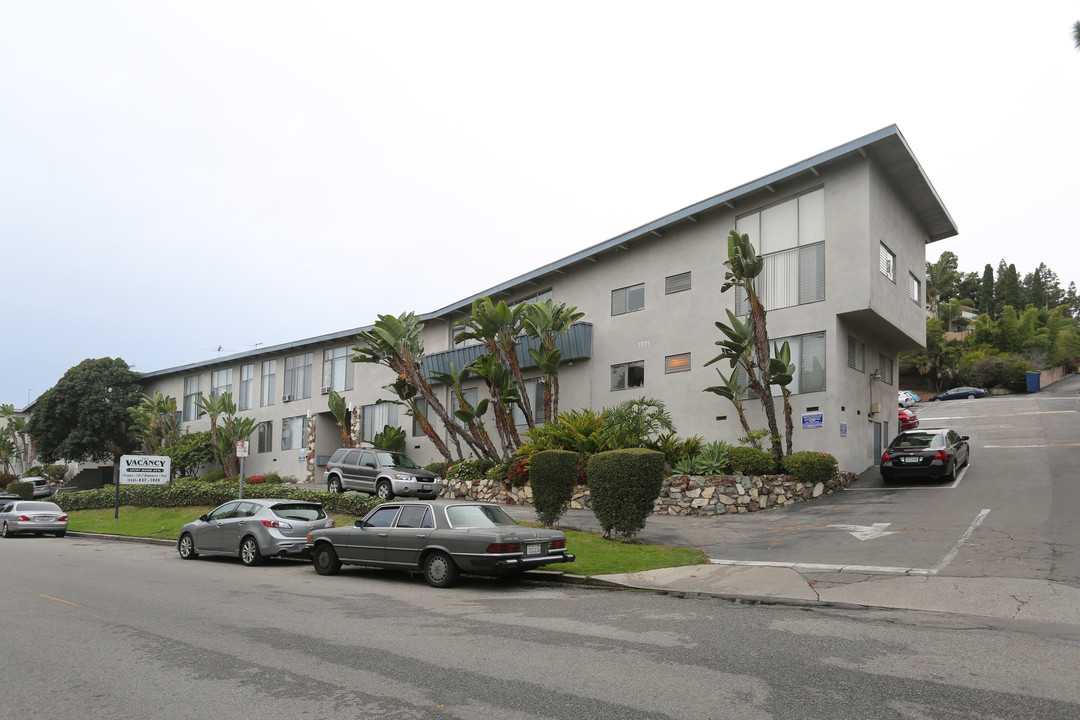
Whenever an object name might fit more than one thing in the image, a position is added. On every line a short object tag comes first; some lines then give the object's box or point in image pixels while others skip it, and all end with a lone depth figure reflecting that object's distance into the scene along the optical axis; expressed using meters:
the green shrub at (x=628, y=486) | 14.82
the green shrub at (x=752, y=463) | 20.78
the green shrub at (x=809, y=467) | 20.44
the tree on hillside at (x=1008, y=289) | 79.25
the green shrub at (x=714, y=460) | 21.05
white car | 48.75
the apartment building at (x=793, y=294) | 21.94
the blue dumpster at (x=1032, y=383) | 52.34
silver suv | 24.39
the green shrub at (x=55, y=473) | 54.69
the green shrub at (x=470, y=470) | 26.81
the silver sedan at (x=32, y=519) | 25.77
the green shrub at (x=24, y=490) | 46.19
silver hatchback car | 15.27
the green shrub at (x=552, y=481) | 16.30
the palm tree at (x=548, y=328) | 25.75
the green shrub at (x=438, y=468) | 29.62
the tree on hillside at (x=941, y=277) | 72.38
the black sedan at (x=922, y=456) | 20.66
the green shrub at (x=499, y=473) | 25.41
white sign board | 27.33
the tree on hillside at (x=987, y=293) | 82.92
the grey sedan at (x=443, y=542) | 11.43
